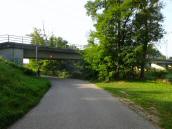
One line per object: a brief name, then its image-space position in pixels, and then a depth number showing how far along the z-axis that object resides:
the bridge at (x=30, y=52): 18.91
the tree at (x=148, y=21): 17.85
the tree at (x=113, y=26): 17.50
